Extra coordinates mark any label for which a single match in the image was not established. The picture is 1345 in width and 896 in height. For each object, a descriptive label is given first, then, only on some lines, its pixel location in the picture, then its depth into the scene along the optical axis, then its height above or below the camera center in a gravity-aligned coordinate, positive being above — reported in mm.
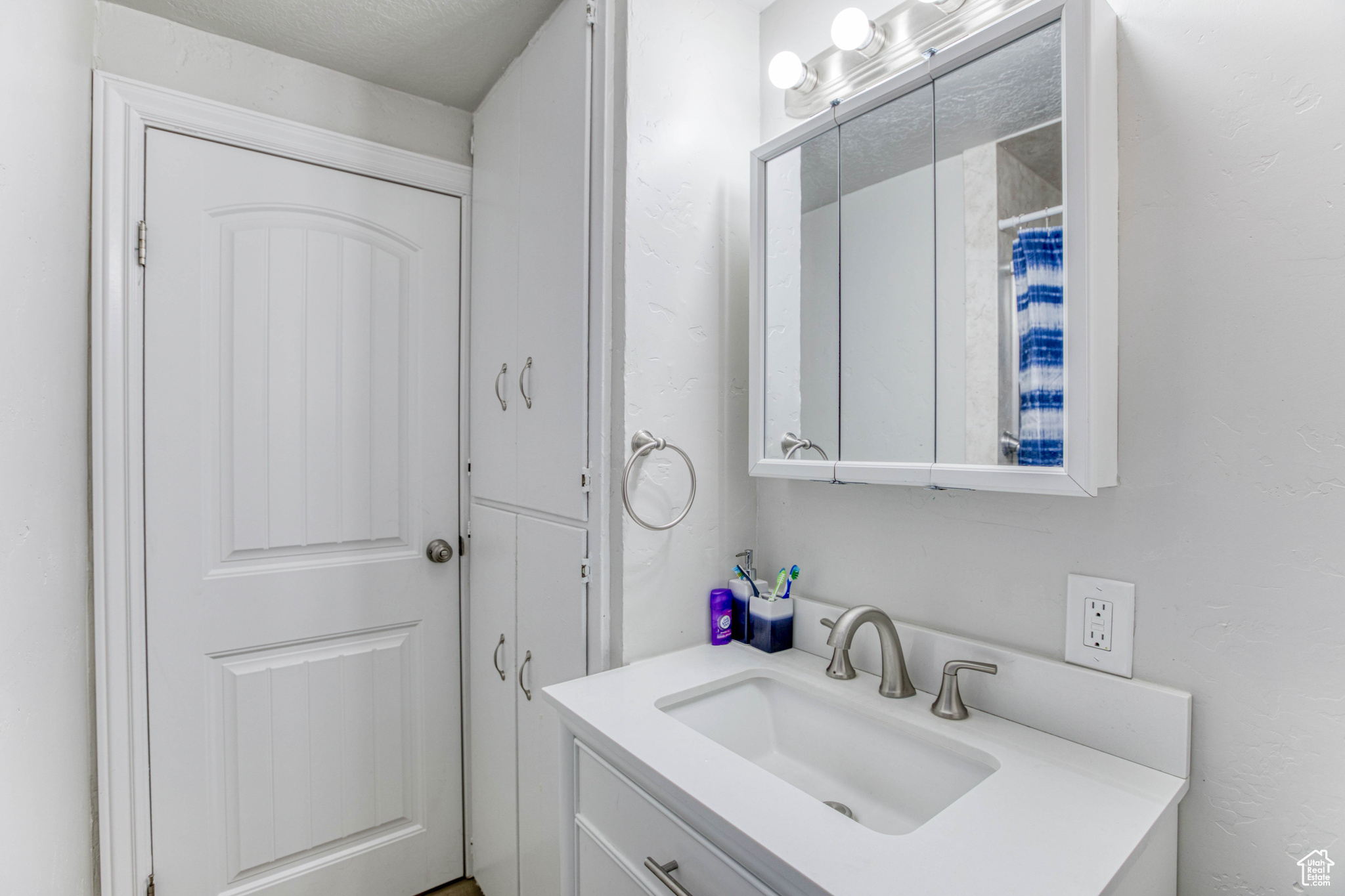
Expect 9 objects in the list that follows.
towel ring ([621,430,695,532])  1152 +3
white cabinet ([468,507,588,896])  1269 -533
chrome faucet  998 -340
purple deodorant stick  1258 -333
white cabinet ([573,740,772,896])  738 -512
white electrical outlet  852 -241
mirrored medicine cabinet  812 +267
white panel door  1418 -189
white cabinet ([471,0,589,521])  1234 +372
